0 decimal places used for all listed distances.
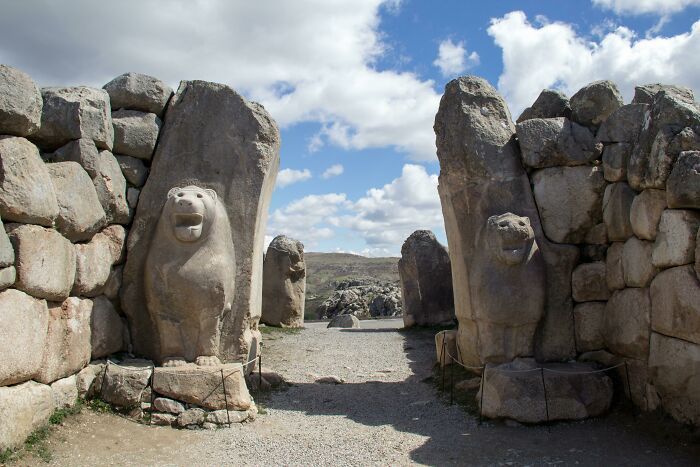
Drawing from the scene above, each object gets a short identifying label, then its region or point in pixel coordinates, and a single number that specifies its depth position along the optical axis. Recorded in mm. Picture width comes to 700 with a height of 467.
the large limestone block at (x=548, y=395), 5875
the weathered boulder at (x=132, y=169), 6586
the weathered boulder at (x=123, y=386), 5824
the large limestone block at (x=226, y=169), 6637
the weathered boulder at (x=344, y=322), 15398
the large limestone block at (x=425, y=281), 13250
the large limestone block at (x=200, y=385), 5918
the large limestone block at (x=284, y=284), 13344
